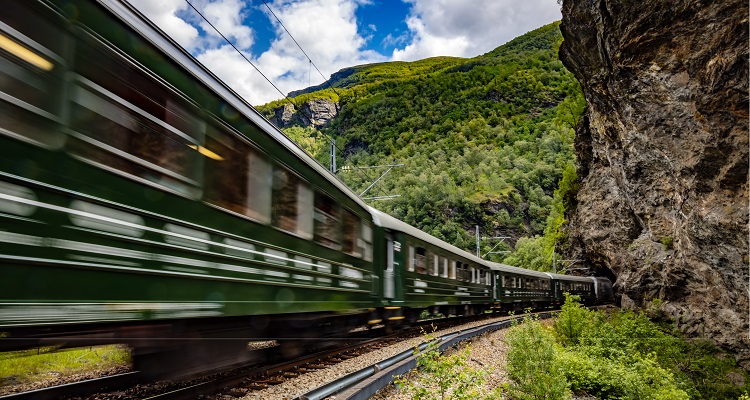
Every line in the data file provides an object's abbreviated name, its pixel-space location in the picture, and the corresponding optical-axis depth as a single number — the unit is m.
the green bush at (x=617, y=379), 10.51
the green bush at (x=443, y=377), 5.88
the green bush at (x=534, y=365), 8.27
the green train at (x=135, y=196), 3.15
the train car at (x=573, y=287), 28.98
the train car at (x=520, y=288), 21.89
